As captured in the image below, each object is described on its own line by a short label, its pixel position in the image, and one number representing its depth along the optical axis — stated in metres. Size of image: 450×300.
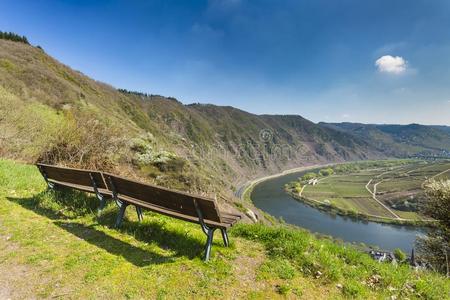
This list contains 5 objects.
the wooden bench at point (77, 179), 6.24
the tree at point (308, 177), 176.88
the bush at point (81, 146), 10.20
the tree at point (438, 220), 13.06
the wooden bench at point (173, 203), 4.57
